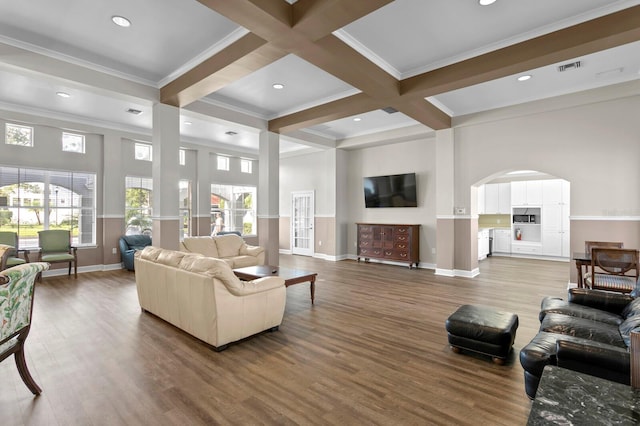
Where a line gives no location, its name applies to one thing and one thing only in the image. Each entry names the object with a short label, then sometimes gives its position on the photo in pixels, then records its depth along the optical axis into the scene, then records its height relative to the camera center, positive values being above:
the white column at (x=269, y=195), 6.83 +0.40
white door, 9.71 -0.28
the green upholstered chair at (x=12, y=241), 5.84 -0.50
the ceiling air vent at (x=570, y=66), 4.35 +2.02
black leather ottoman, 2.82 -1.08
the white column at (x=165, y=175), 5.18 +0.63
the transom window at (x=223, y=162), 9.69 +1.56
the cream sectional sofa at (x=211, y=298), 3.08 -0.88
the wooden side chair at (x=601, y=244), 4.81 -0.48
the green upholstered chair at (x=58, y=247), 6.29 -0.67
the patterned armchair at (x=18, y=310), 2.11 -0.67
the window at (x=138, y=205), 7.85 +0.22
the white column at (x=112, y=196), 7.29 +0.42
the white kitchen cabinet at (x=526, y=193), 9.16 +0.58
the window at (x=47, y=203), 6.31 +0.23
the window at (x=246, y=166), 10.33 +1.57
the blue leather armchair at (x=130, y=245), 7.14 -0.73
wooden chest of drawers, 7.66 -0.73
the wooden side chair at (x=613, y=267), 3.91 -0.69
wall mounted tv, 7.90 +0.58
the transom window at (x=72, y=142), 6.87 +1.56
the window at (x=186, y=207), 8.97 +0.19
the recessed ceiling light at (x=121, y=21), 3.42 +2.11
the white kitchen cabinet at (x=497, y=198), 9.75 +0.46
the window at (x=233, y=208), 9.71 +0.17
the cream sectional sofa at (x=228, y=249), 6.06 -0.71
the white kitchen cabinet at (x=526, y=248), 9.12 -1.02
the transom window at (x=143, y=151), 7.92 +1.56
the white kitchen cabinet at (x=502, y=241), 9.68 -0.85
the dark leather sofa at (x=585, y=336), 1.84 -0.90
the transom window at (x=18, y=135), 6.19 +1.56
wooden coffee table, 4.48 -0.89
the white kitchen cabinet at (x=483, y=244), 8.92 -0.90
